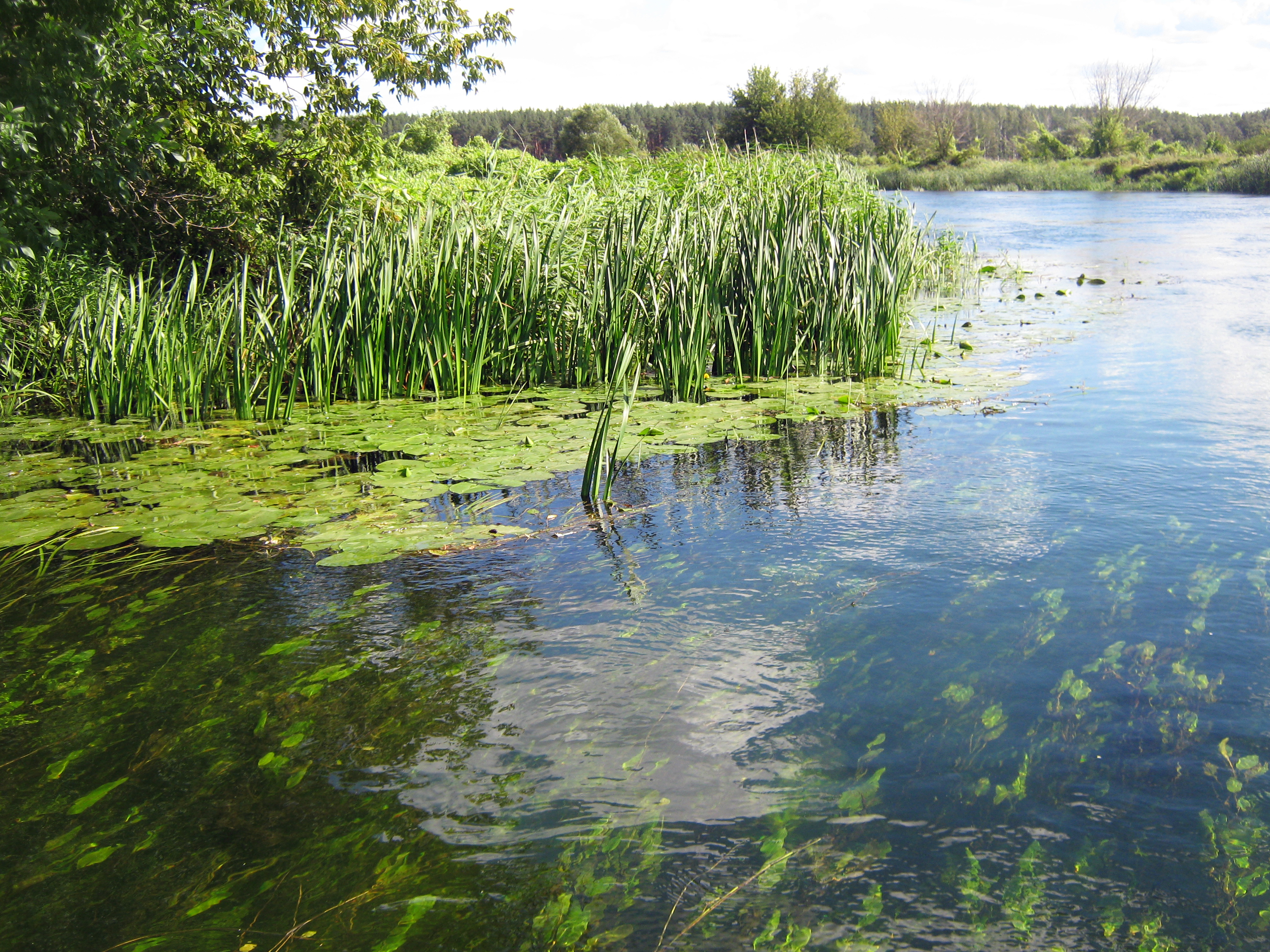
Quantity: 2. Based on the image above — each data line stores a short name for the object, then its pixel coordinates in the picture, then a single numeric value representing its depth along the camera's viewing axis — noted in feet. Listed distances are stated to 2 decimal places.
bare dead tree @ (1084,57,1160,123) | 195.21
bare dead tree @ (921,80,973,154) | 161.48
